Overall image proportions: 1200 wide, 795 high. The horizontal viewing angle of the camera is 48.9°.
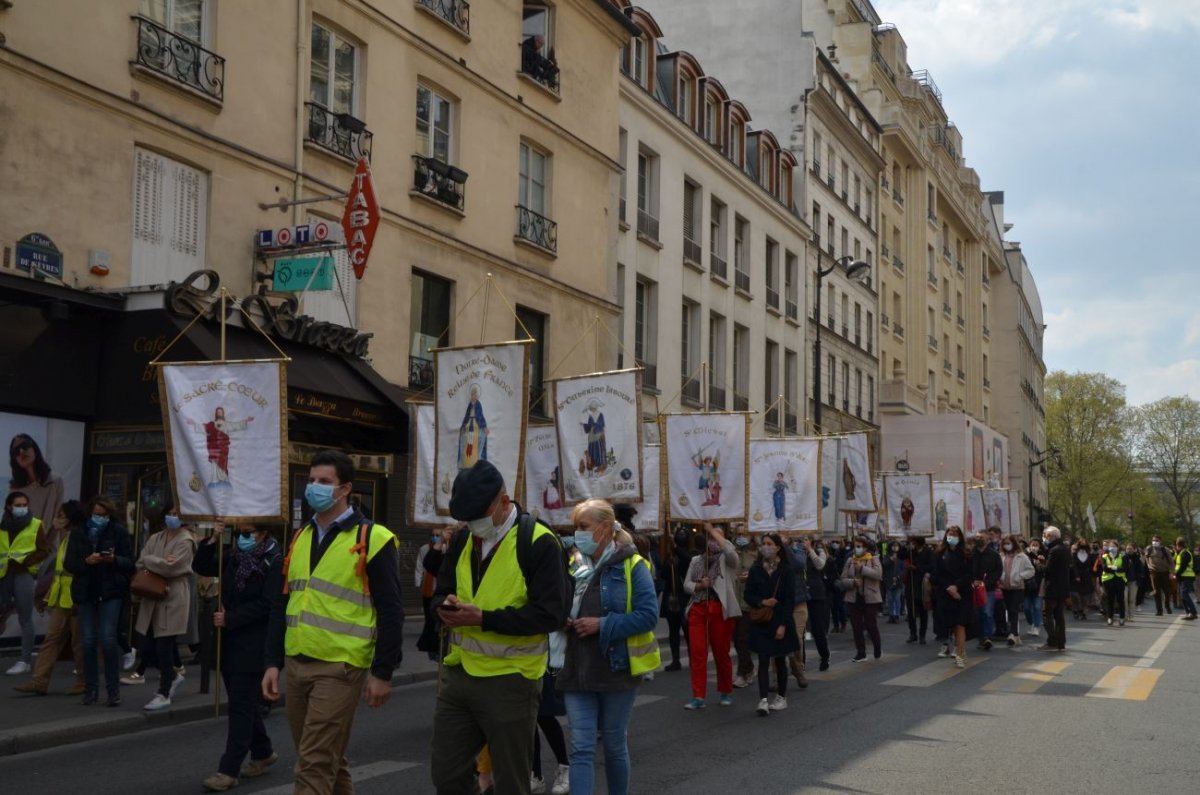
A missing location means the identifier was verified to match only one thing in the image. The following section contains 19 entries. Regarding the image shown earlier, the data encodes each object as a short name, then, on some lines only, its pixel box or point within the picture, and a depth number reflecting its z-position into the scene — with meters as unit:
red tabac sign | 17.83
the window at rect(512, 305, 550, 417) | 24.55
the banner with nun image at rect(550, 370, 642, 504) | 16.69
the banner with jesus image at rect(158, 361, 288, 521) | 10.76
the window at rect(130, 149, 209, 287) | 15.92
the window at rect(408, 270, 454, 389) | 21.34
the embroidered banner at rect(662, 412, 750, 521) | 18.27
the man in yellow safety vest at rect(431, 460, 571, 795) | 5.46
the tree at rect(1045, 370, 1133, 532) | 86.62
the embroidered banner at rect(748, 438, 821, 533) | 19.72
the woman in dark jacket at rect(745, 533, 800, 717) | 12.12
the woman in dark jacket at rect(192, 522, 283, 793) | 8.09
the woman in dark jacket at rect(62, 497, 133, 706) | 11.48
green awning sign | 17.16
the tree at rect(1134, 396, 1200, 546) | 88.81
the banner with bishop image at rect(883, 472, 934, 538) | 30.72
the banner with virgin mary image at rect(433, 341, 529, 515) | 14.31
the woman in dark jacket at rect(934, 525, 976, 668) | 17.06
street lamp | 31.84
